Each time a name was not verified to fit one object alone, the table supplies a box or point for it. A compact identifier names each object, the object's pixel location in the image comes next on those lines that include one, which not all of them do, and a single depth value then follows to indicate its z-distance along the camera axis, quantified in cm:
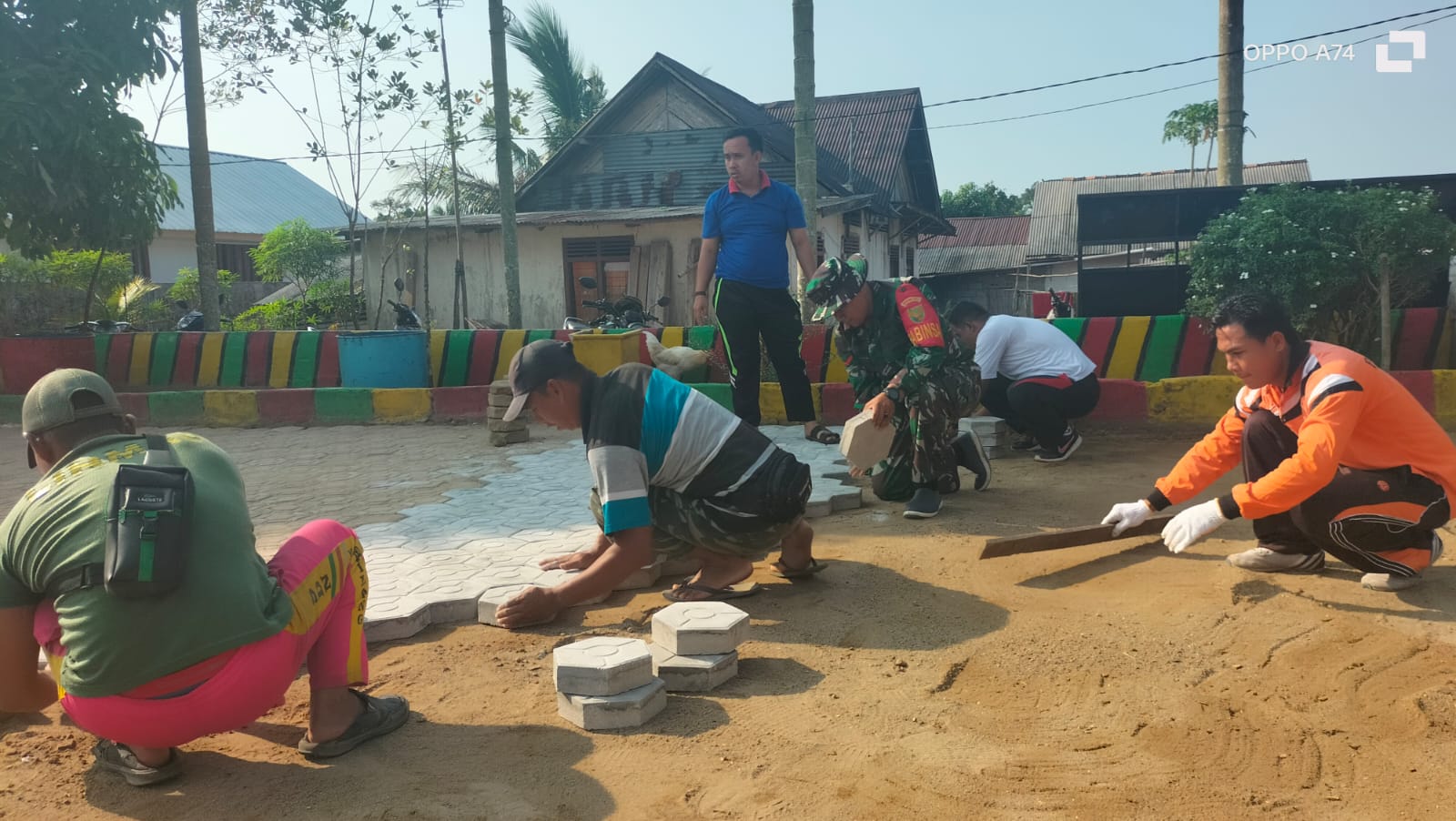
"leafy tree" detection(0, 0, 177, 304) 1059
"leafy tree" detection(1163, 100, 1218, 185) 3916
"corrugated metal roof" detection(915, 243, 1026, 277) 3281
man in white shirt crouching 623
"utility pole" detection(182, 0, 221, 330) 1180
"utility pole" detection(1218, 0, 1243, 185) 1160
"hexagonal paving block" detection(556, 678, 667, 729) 274
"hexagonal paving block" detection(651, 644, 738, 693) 296
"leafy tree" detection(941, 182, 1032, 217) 5025
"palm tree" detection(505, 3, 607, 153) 2317
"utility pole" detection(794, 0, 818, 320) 959
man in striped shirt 314
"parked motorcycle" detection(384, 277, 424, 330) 1430
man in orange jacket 319
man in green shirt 214
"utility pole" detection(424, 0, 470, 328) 1232
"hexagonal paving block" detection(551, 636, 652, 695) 276
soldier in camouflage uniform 488
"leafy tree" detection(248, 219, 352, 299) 1816
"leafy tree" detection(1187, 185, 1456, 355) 737
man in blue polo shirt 634
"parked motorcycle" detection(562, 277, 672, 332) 991
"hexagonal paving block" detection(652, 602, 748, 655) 303
